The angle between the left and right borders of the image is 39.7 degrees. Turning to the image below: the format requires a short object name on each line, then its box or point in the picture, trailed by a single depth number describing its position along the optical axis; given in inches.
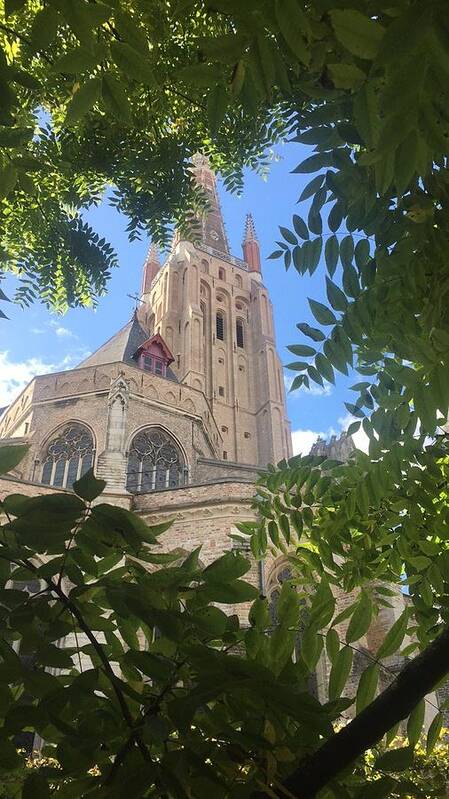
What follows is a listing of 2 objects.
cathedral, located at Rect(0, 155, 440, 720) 725.3
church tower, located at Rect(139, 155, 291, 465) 1752.0
